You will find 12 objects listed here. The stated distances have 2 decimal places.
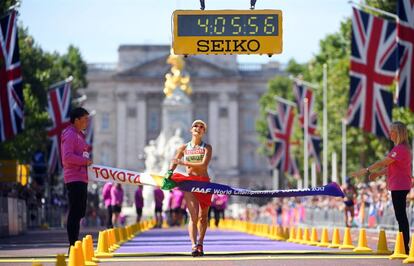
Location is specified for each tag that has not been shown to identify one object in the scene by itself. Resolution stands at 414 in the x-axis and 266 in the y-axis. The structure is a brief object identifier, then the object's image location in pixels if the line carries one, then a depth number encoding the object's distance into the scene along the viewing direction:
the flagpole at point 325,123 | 80.75
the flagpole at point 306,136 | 81.38
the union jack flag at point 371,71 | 50.44
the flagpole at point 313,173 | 89.24
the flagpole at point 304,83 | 83.61
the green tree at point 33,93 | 63.81
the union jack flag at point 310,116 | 79.50
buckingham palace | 188.75
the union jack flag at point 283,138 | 87.31
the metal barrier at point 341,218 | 48.28
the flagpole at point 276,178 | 123.64
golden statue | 107.81
